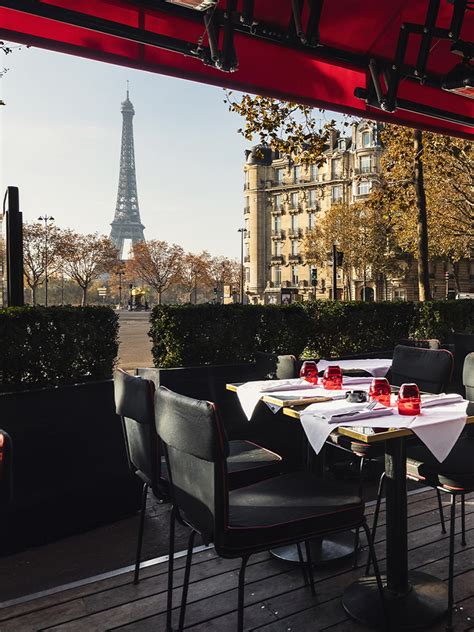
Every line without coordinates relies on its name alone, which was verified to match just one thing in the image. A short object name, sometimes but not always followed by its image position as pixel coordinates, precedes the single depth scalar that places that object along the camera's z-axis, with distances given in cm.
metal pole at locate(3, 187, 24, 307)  505
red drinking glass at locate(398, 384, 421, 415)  300
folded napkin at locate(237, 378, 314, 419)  367
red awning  335
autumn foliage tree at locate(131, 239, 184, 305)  7269
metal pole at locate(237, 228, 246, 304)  7003
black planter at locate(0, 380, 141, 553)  399
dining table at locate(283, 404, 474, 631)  292
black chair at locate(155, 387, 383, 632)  240
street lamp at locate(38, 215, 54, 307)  5450
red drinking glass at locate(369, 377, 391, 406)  326
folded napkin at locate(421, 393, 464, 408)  321
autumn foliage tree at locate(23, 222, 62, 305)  5506
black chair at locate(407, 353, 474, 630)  308
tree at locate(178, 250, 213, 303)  7719
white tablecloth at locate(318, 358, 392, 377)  539
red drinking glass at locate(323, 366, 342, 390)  377
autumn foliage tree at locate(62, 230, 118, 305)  6169
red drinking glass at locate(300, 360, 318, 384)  403
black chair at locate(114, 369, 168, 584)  309
